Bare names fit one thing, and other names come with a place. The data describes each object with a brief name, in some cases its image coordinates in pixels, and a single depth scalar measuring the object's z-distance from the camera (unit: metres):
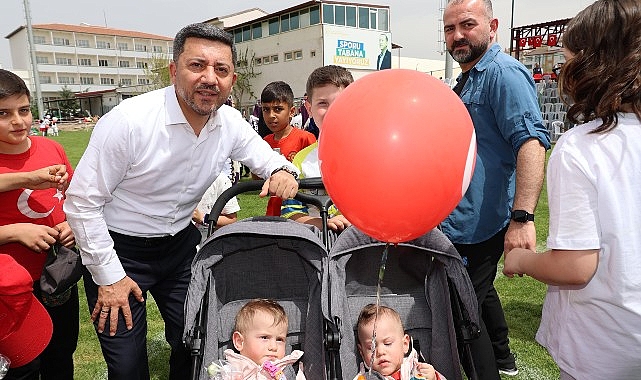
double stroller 2.28
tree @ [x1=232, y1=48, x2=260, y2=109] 44.06
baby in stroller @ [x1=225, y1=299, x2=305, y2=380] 2.32
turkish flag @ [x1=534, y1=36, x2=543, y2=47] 30.98
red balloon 1.66
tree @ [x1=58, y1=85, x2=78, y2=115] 61.72
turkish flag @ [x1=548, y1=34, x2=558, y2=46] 29.02
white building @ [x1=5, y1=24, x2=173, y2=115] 70.94
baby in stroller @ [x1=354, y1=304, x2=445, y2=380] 2.31
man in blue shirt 2.38
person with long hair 1.52
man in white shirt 2.20
